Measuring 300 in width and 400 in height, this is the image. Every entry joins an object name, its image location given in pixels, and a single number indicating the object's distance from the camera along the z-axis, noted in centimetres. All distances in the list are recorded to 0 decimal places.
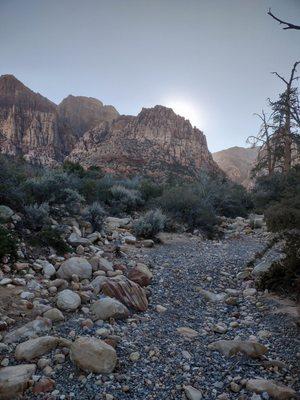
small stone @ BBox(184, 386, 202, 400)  241
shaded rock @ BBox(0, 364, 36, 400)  235
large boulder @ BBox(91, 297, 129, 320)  355
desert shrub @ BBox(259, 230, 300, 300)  412
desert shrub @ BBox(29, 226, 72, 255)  538
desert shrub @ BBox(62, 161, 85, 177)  1549
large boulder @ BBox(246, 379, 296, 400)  230
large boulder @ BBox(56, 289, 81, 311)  368
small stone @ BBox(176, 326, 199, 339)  341
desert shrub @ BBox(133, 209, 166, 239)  781
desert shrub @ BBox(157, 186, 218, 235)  963
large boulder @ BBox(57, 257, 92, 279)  453
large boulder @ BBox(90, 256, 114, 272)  496
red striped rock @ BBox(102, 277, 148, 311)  394
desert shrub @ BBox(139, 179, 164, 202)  1271
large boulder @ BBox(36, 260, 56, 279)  452
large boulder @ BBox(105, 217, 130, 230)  818
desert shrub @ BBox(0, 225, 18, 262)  445
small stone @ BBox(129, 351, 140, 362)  286
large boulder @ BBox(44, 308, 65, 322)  340
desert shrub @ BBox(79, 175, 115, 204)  1015
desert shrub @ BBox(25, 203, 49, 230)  596
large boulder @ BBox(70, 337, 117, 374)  263
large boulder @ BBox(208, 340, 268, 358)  291
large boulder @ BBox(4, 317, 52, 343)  299
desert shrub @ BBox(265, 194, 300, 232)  491
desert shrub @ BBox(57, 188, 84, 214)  777
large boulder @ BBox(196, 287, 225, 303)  447
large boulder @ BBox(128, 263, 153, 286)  473
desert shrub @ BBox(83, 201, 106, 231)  737
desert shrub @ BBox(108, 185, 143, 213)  1035
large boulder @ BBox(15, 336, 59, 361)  274
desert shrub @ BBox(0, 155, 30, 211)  630
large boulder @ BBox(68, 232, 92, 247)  592
